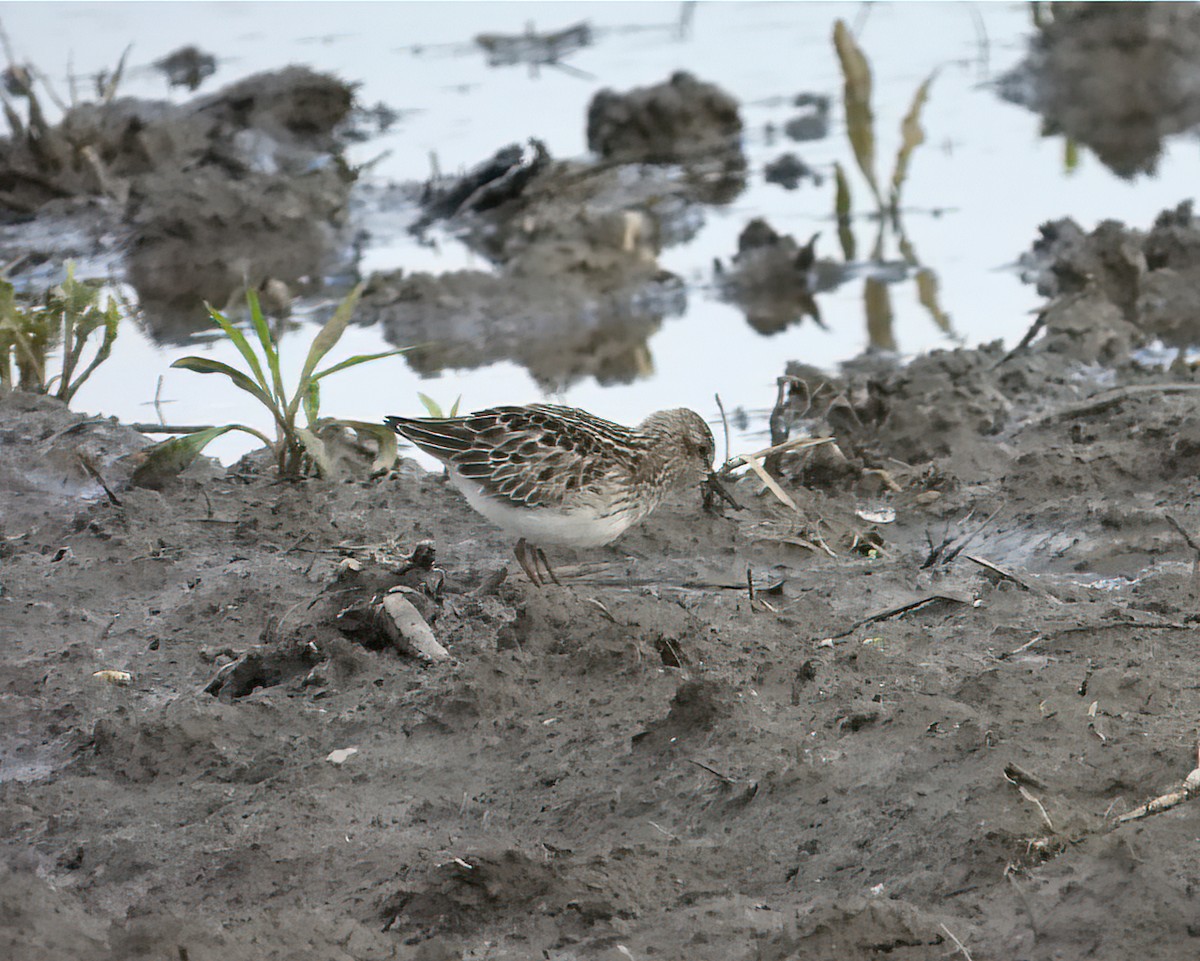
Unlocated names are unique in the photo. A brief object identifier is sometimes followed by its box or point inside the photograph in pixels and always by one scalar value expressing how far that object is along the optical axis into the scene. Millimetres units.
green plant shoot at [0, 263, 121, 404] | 14434
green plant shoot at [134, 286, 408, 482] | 13016
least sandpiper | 11336
